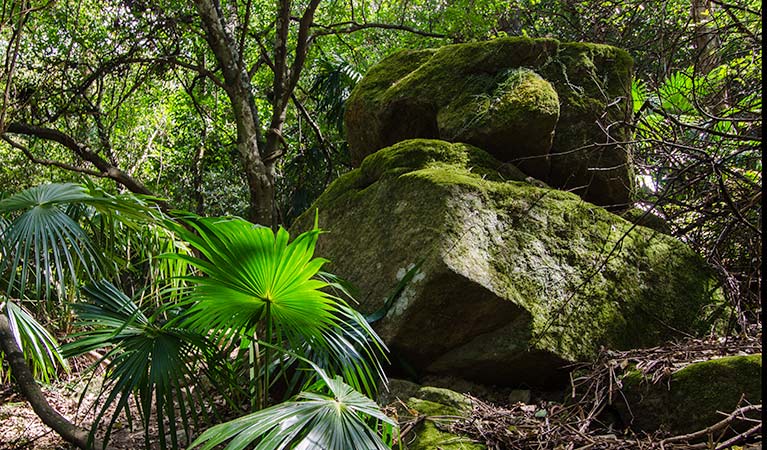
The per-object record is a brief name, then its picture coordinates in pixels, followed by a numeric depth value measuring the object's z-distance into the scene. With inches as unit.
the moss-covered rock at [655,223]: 160.6
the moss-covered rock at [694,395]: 92.8
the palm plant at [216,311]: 76.3
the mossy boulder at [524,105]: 162.1
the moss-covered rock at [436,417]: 95.7
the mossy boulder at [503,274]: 121.8
